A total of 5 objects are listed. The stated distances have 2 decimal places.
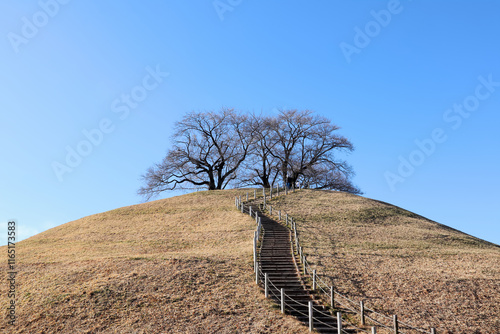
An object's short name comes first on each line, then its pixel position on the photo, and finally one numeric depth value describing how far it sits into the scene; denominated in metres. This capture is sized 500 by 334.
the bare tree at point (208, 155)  56.53
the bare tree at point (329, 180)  59.28
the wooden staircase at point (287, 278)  18.67
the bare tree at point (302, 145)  56.78
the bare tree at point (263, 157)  57.38
